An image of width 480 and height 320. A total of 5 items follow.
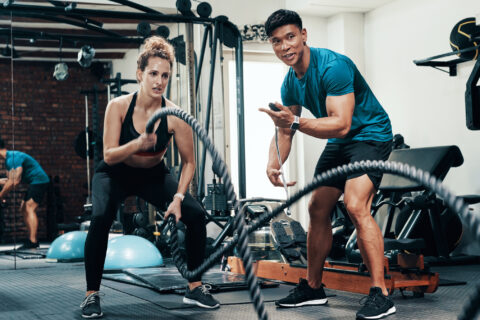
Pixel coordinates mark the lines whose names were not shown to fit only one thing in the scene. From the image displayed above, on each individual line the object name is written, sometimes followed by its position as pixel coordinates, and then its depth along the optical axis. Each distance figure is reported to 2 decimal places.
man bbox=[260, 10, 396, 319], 2.72
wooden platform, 3.30
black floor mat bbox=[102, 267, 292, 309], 3.35
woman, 2.86
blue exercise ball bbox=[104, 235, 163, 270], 4.88
